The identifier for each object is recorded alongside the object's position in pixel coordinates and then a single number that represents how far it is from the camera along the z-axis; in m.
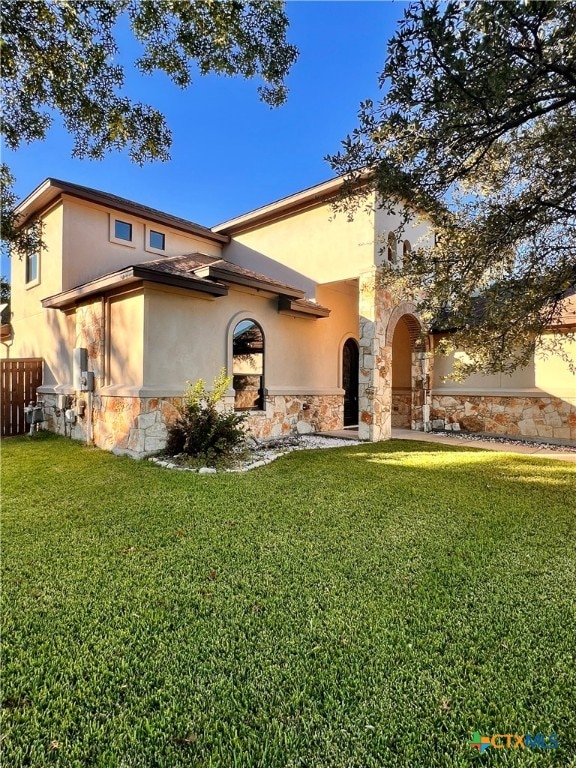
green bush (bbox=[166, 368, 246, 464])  8.67
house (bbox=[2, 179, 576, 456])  9.33
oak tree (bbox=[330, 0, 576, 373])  3.65
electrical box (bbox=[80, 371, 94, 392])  10.20
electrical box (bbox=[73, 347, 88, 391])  10.51
